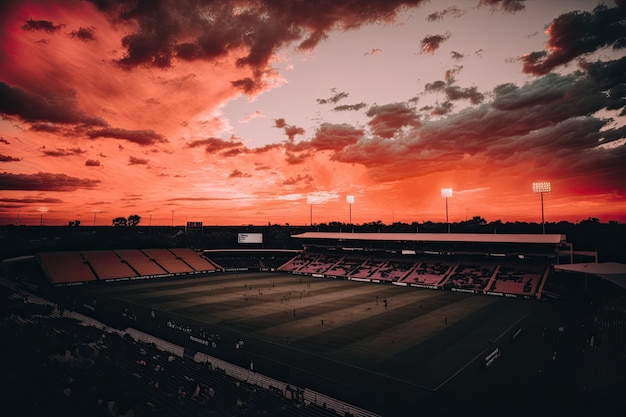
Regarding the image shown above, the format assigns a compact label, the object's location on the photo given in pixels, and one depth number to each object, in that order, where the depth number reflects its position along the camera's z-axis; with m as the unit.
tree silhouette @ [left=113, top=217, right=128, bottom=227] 143.75
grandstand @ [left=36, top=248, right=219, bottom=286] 58.69
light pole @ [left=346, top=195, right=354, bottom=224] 88.40
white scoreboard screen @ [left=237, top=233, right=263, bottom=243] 87.62
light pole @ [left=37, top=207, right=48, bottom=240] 76.92
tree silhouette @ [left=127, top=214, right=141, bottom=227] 147.21
